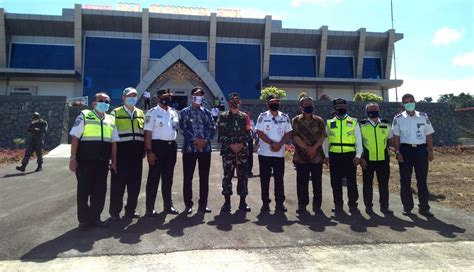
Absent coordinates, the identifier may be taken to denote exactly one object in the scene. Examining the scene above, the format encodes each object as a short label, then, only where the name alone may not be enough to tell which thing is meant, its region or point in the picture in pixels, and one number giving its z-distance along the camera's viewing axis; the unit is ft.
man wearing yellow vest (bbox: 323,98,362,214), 19.71
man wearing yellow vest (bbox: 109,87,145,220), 17.61
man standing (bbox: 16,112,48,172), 36.40
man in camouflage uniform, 19.31
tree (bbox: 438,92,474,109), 164.45
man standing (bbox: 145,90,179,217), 18.04
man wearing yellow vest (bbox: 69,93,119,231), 15.99
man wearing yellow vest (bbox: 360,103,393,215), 19.98
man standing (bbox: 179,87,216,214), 18.83
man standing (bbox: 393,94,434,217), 19.94
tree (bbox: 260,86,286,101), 65.26
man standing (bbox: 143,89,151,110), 75.11
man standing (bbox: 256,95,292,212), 19.51
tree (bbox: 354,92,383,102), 72.02
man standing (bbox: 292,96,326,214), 19.36
